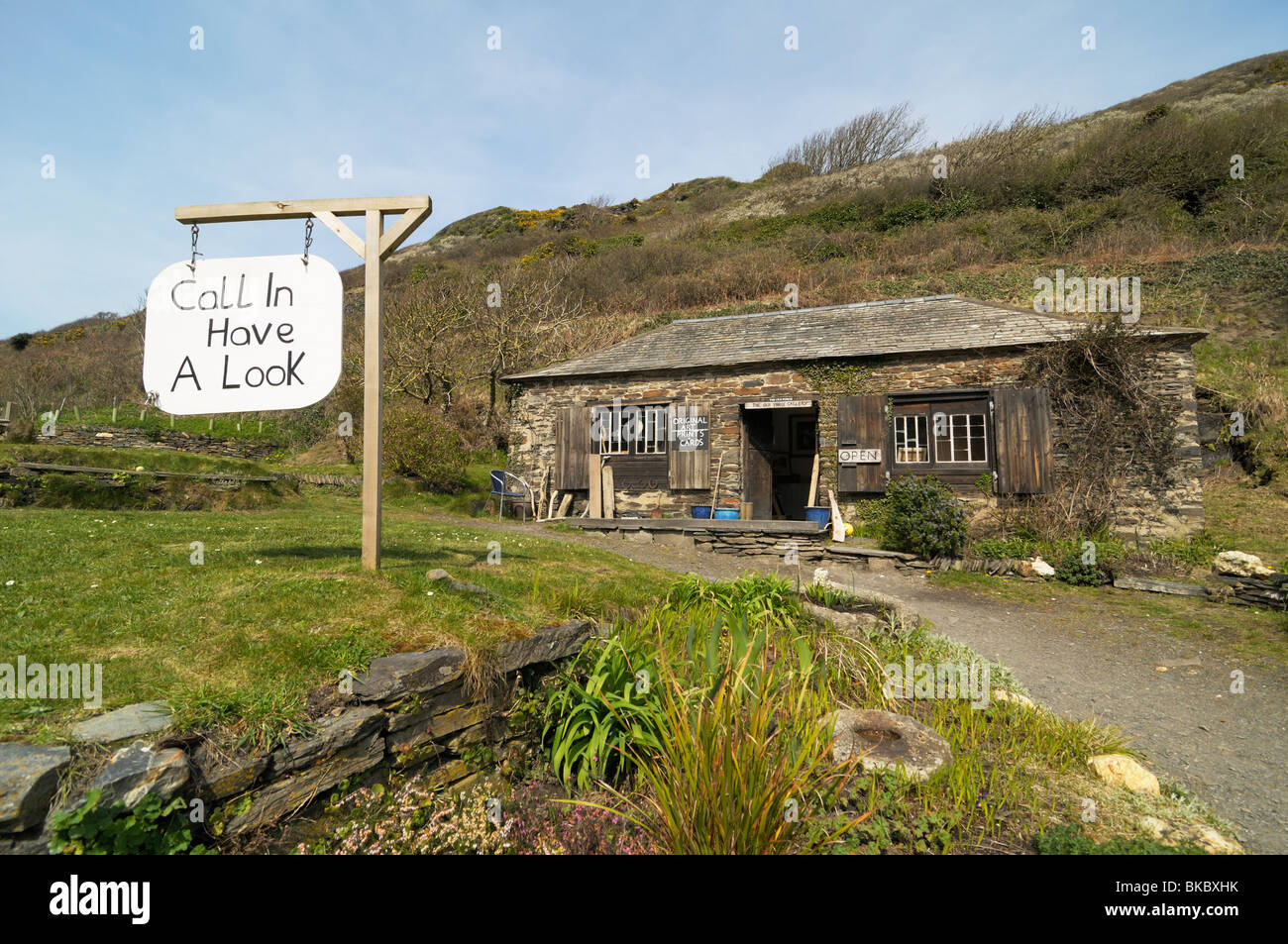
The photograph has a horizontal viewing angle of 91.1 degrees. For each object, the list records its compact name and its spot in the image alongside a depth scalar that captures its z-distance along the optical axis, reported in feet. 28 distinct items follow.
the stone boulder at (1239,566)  26.02
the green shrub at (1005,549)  33.73
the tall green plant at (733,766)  9.24
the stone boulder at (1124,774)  11.76
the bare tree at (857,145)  120.26
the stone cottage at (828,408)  37.93
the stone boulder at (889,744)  11.29
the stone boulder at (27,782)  7.04
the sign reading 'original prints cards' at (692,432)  46.26
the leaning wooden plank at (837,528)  39.93
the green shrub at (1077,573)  29.71
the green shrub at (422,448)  52.47
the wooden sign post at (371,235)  16.25
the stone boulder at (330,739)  9.50
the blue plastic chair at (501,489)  48.85
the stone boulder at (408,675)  11.03
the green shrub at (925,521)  33.81
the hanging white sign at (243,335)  15.62
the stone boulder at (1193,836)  9.68
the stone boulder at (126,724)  8.42
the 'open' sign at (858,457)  41.88
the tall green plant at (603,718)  11.86
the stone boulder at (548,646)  13.16
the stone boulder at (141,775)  7.82
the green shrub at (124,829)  7.34
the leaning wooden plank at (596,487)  48.21
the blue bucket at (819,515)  41.06
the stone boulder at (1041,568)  30.91
